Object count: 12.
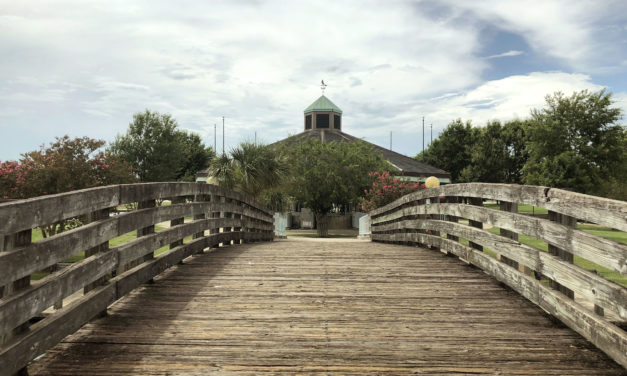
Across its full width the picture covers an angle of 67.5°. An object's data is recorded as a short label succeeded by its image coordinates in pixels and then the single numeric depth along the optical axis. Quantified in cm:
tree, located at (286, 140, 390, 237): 2641
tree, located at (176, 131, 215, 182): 5788
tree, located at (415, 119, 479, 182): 5344
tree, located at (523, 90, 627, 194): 3431
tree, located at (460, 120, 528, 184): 4709
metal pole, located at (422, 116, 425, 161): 7416
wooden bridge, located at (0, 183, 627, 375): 314
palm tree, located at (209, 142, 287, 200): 1952
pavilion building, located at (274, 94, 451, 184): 3762
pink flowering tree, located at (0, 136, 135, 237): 1555
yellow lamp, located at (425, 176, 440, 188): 2106
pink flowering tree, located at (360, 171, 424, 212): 1992
